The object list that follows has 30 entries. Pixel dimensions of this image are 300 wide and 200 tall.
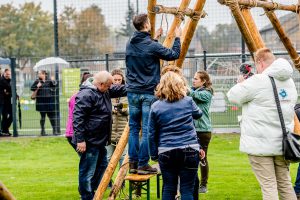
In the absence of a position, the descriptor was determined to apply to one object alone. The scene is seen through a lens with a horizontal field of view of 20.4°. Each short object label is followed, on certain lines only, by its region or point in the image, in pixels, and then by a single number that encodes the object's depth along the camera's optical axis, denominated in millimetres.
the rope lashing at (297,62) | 12011
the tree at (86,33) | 29220
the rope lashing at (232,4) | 10594
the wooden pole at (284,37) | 11752
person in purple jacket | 12585
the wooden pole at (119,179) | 11322
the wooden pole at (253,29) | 11054
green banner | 24615
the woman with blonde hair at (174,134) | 9235
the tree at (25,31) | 84678
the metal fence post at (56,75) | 24653
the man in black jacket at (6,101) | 24979
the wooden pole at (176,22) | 11264
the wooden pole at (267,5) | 11117
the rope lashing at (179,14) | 11245
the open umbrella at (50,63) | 24730
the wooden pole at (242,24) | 10652
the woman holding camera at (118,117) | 13131
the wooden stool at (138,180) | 10604
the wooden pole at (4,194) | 4881
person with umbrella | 24596
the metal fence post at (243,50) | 23101
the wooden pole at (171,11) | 10948
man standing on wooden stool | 10221
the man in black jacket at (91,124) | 11092
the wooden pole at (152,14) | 11054
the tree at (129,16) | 24741
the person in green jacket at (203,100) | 12575
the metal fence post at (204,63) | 23030
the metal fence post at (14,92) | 24481
